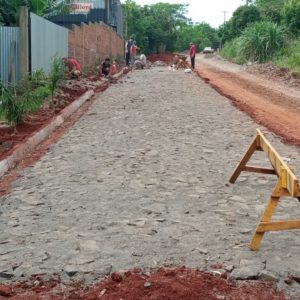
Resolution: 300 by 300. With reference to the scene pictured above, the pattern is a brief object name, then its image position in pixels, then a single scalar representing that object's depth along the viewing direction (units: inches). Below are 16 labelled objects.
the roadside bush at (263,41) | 1465.3
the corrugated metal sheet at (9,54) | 590.6
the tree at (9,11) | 816.3
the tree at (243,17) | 2090.3
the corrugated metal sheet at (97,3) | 1763.4
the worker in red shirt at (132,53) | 1516.7
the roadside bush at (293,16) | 1508.4
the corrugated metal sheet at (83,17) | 1517.2
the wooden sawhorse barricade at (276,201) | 181.3
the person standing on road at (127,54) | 1521.4
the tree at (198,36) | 3954.7
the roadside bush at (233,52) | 1681.8
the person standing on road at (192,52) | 1398.1
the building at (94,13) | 1552.7
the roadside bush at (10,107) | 417.1
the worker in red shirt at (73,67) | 849.5
